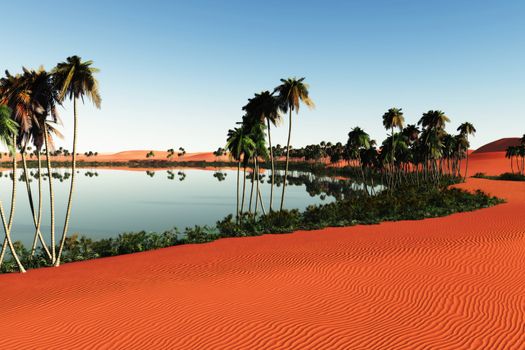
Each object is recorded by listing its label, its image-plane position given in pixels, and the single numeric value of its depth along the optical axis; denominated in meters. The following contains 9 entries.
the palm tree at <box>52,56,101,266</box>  18.69
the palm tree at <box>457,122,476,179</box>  69.06
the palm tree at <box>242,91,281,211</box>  34.62
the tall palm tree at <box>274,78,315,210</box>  32.94
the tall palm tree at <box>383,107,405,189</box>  51.12
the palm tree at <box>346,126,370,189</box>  57.50
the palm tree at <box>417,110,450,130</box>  57.59
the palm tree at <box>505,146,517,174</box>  83.76
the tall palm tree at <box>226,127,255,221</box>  35.09
